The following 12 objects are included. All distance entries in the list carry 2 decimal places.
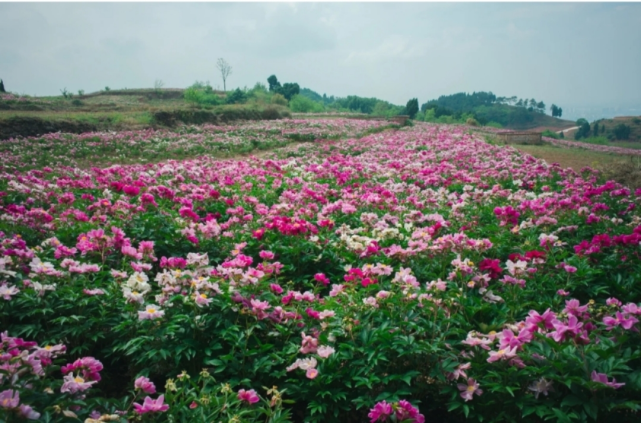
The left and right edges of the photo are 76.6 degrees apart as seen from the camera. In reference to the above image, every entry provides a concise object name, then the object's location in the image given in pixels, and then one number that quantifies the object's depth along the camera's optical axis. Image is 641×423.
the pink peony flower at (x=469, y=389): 1.97
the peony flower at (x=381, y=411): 1.74
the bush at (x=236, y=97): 44.61
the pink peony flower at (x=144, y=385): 1.74
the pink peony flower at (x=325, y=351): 2.20
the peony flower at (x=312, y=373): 2.09
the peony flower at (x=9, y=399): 1.46
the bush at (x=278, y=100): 43.36
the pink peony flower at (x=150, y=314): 2.29
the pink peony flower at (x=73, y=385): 1.70
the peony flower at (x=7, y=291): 2.45
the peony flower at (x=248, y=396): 1.85
